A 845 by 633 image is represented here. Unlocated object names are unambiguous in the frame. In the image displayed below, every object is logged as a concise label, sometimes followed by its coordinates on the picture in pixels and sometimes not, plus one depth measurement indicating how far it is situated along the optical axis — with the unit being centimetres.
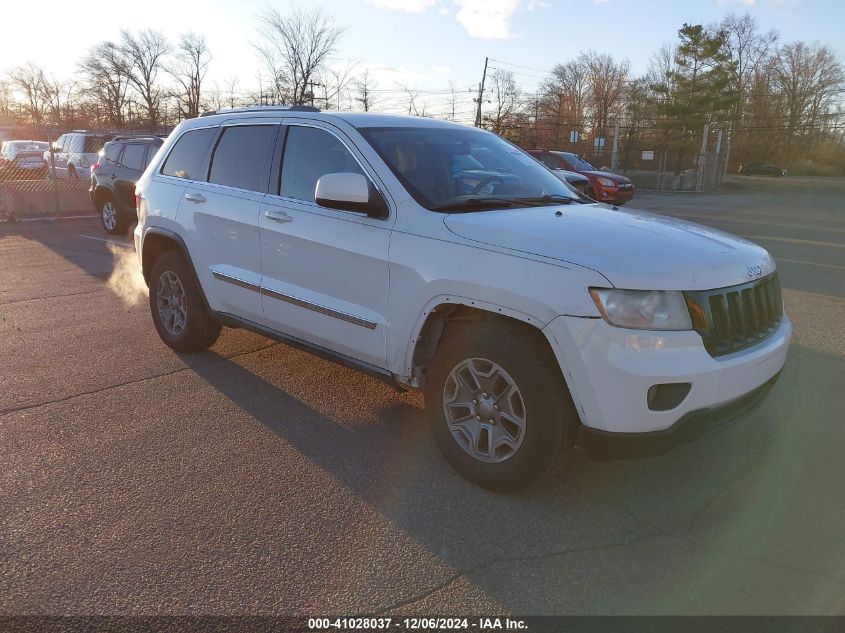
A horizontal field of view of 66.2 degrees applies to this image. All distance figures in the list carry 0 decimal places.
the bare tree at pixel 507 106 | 5135
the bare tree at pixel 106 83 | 6041
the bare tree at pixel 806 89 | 6744
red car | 1883
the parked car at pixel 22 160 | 1748
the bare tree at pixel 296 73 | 4103
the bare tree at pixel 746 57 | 7094
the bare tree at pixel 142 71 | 6281
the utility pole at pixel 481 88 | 5118
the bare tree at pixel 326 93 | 4136
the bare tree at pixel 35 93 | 6159
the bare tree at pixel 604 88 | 6527
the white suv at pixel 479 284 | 276
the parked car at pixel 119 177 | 1176
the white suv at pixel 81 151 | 1861
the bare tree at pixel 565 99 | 5899
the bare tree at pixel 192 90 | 5247
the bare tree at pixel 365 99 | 4033
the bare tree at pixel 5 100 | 6464
